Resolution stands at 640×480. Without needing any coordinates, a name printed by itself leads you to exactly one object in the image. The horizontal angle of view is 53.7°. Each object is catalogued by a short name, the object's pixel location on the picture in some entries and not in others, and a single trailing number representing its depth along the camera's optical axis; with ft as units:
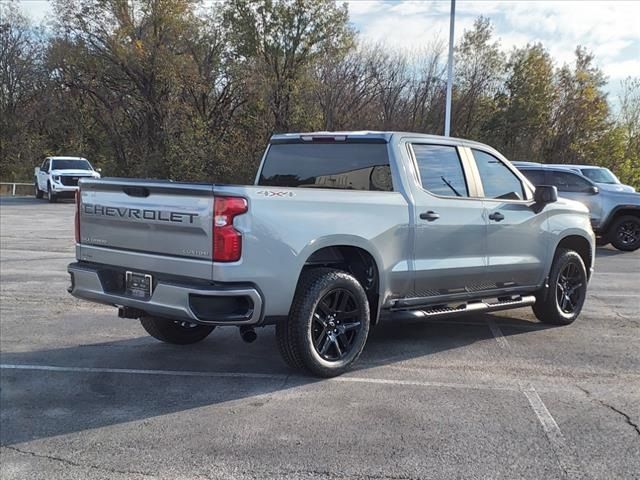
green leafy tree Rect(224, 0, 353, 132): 103.71
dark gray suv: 47.62
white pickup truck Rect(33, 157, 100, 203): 88.63
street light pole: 69.82
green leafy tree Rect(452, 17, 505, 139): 109.70
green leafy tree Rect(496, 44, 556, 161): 108.37
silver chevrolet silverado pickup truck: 14.38
